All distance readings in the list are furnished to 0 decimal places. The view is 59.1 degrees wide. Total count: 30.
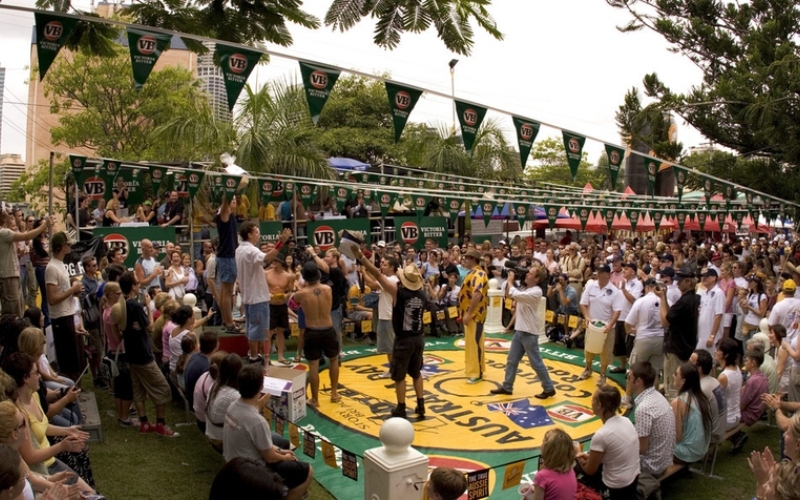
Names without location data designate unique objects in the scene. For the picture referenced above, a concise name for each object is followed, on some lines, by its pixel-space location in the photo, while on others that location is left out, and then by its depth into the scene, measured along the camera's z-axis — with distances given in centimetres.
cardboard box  802
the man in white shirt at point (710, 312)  945
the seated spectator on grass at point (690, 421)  661
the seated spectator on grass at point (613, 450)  549
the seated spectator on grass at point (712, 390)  688
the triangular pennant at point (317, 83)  847
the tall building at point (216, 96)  2719
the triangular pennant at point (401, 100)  931
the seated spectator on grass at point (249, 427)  520
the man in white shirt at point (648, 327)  927
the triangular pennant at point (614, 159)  1173
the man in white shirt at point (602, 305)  1042
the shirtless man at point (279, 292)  1045
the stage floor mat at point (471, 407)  822
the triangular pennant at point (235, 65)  652
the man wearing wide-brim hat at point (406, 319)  830
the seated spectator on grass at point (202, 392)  666
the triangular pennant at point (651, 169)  1213
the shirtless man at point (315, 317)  870
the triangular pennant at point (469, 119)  979
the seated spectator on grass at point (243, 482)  346
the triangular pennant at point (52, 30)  576
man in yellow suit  990
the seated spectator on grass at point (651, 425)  596
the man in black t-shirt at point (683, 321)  875
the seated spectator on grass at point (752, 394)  782
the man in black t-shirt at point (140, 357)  753
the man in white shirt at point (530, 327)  944
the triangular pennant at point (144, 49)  678
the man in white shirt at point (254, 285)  866
